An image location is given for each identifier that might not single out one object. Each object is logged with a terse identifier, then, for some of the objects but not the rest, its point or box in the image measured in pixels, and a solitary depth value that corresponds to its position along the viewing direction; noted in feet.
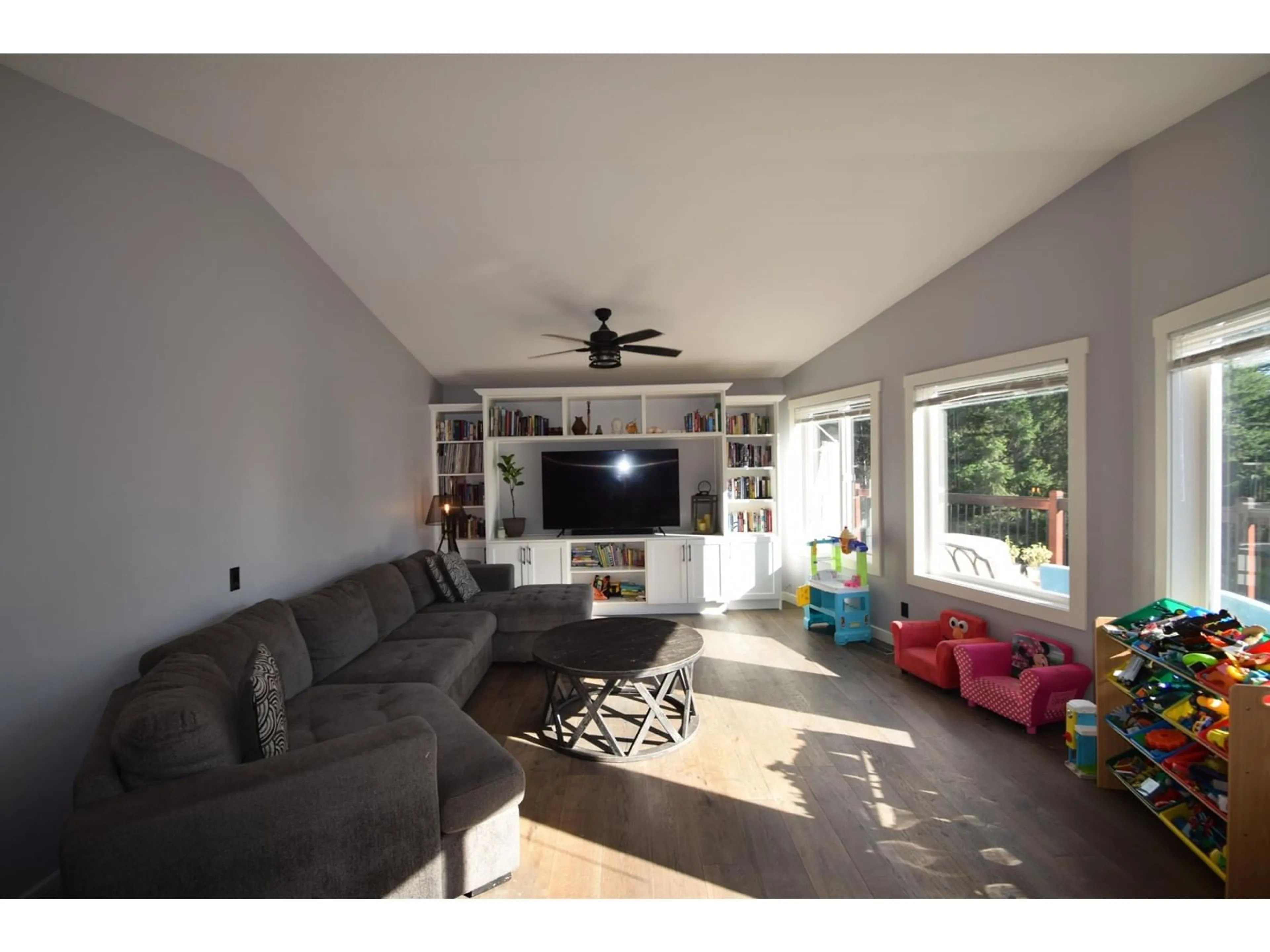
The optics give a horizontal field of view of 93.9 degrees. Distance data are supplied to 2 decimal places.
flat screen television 18.40
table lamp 17.24
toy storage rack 5.36
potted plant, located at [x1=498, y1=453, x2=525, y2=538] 18.15
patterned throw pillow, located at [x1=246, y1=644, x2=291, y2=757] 5.79
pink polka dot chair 9.58
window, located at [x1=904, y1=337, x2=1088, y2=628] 10.33
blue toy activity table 14.80
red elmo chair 11.31
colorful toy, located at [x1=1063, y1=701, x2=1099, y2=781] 8.25
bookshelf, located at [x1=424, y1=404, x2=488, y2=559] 18.52
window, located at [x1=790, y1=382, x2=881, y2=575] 15.46
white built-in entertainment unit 17.81
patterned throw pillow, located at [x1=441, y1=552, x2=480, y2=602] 13.96
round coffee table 9.04
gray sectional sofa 4.56
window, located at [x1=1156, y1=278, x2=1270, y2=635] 7.29
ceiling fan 12.69
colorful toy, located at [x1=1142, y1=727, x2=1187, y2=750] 6.75
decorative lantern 18.48
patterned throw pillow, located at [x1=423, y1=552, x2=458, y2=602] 13.84
